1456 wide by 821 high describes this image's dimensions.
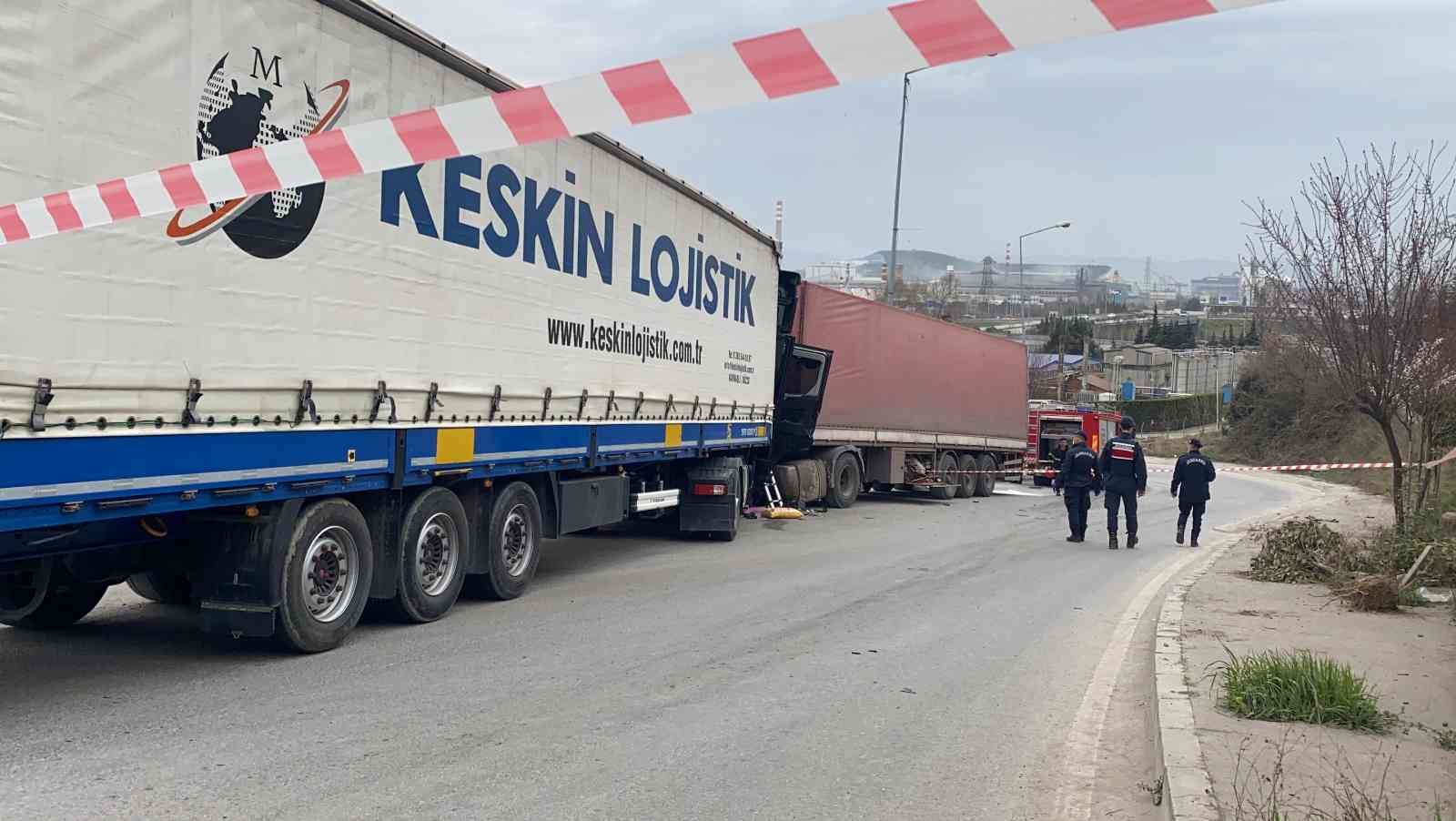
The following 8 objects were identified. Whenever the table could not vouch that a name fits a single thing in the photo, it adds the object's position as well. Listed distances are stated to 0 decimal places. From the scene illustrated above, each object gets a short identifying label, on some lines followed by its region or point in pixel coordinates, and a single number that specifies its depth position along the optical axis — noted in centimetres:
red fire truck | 2988
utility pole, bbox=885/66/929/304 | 3127
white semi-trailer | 541
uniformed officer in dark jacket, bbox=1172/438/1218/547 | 1596
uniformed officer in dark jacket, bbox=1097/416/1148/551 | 1553
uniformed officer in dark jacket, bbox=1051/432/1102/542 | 1606
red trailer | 1997
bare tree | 1273
